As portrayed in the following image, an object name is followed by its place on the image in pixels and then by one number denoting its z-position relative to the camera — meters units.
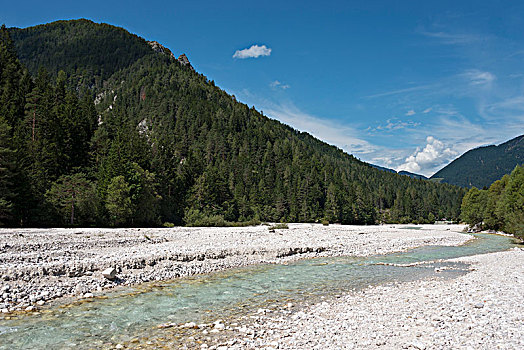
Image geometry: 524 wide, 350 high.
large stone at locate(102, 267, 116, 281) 16.28
